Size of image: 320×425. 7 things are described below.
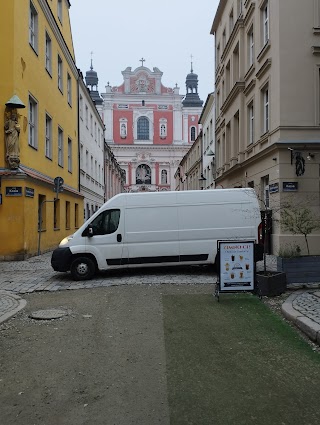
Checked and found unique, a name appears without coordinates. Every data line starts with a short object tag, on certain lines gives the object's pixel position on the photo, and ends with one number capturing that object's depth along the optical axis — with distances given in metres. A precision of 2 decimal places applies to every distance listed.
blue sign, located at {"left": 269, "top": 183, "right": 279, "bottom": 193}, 15.02
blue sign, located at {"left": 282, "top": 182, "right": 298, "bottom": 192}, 14.72
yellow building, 14.34
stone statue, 14.18
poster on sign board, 7.87
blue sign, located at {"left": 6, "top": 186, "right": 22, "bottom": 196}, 14.29
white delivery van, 10.83
